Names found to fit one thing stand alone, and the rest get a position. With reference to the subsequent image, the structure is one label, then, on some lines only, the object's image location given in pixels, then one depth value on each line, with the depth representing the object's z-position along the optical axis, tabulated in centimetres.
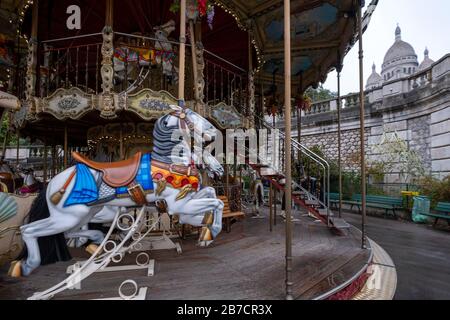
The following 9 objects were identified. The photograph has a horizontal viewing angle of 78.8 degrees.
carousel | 312
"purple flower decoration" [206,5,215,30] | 585
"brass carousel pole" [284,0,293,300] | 314
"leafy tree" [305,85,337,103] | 4872
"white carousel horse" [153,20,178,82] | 706
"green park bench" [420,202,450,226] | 867
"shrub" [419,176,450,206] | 988
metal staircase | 684
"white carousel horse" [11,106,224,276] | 298
